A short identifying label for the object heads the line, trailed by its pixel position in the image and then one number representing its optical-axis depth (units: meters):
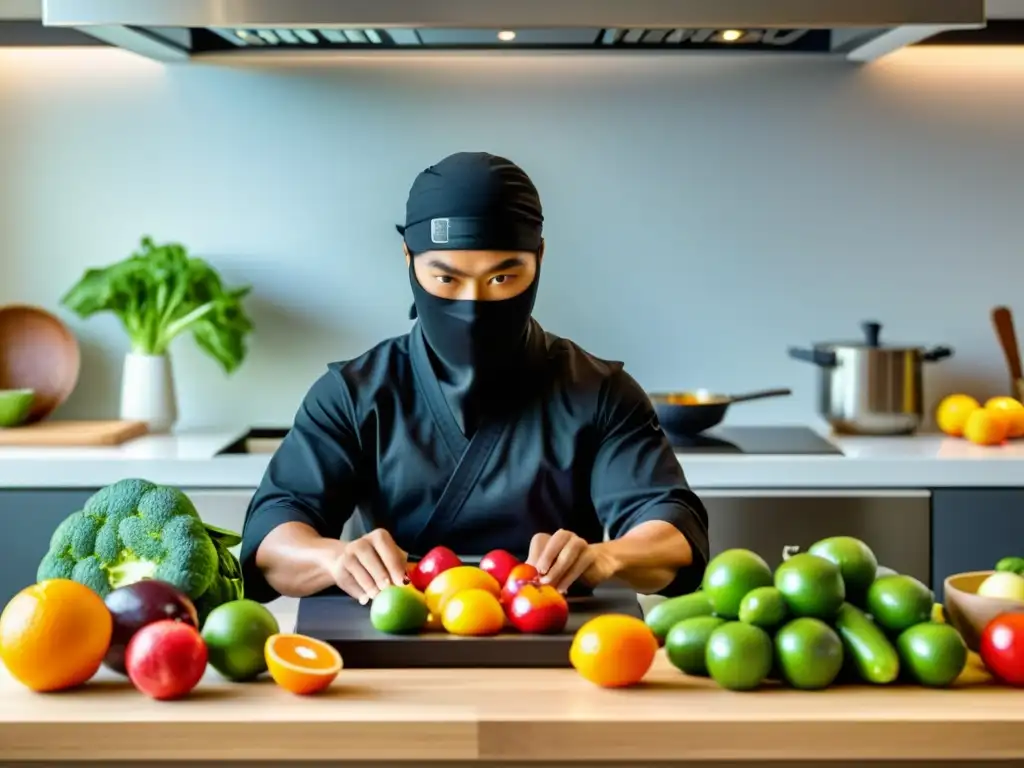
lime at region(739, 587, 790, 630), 1.47
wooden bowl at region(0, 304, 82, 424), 3.40
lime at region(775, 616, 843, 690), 1.44
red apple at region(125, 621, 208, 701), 1.41
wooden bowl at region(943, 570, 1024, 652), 1.55
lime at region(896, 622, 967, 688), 1.44
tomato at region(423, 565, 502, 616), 1.63
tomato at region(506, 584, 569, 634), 1.59
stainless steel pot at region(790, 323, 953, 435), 3.21
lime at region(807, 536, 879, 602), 1.56
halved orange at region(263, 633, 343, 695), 1.42
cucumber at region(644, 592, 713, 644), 1.60
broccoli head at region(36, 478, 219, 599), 1.63
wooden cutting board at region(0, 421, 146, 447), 3.10
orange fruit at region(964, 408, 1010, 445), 3.15
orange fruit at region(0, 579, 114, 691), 1.43
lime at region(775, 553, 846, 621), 1.48
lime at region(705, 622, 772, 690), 1.44
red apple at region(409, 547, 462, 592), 1.75
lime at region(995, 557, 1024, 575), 1.66
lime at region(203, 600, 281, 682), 1.48
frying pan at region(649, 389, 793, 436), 3.15
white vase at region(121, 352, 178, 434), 3.36
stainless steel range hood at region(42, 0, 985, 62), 2.67
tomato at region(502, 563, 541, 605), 1.64
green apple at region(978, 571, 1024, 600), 1.58
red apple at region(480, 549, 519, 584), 1.74
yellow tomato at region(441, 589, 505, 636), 1.58
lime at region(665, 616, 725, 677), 1.51
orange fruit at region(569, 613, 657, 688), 1.45
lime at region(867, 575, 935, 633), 1.50
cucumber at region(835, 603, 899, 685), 1.46
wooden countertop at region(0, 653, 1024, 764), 1.35
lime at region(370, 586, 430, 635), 1.58
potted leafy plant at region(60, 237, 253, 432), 3.34
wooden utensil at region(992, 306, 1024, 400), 3.41
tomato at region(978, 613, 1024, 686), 1.45
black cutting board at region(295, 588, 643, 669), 1.56
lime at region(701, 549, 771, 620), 1.53
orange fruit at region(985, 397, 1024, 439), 3.20
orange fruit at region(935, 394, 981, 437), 3.29
